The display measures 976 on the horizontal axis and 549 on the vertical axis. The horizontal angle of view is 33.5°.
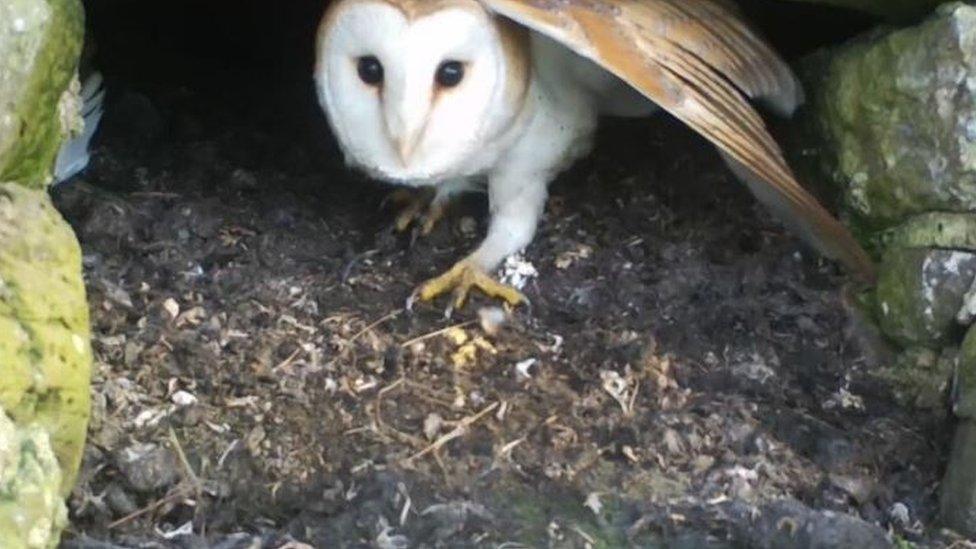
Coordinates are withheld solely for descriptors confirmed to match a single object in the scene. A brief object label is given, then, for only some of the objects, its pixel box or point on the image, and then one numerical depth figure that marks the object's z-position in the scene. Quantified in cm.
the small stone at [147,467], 220
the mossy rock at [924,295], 249
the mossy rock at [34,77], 220
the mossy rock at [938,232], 252
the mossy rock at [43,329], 198
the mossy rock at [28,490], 182
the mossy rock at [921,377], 250
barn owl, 247
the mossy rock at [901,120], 249
